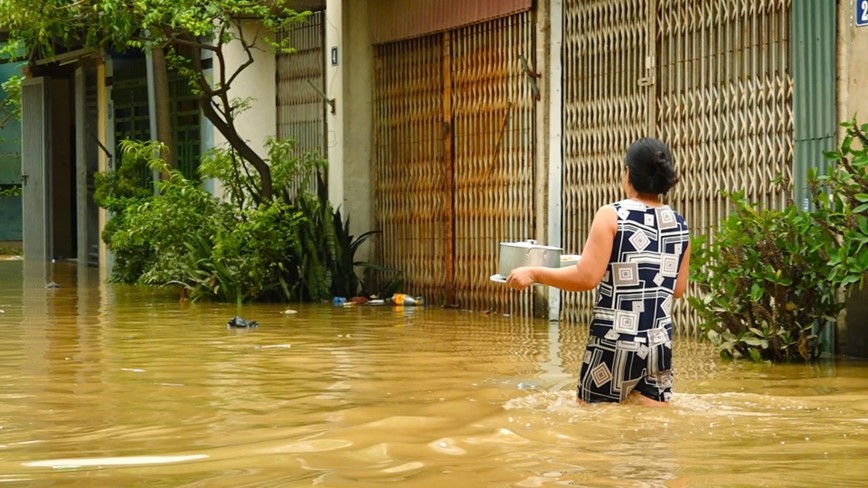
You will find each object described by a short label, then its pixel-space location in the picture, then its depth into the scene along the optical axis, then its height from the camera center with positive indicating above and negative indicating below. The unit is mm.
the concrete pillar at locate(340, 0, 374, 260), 14320 +1097
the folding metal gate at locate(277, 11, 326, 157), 15305 +1569
